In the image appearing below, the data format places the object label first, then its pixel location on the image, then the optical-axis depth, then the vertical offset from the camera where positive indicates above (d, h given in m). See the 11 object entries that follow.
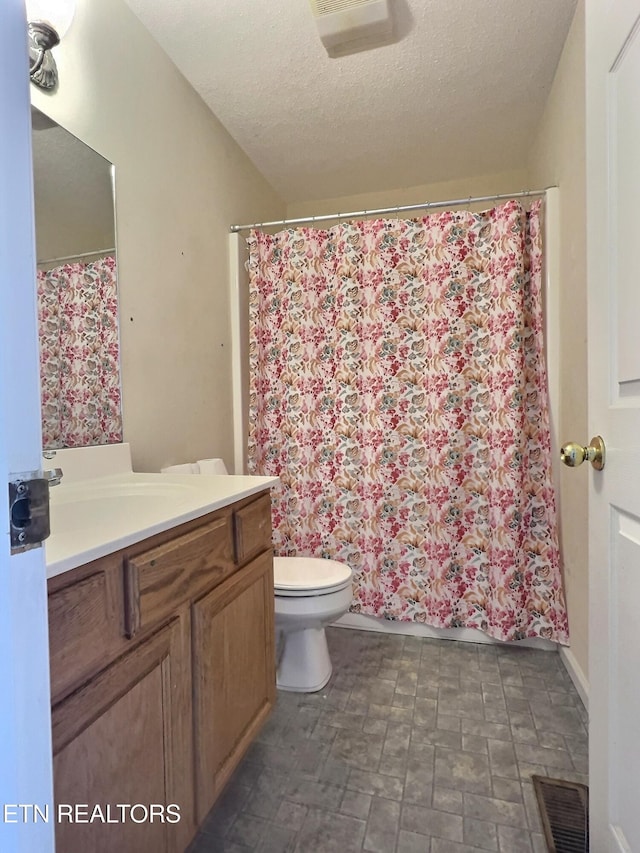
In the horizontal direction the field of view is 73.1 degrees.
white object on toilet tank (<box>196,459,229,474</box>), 1.77 -0.21
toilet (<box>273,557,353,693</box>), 1.55 -0.73
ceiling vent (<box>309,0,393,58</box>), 1.40 +1.32
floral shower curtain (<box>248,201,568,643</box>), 1.86 +0.00
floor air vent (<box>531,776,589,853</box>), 1.03 -1.03
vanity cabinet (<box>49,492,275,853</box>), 0.64 -0.49
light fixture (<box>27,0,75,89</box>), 1.10 +1.00
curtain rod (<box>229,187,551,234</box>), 1.84 +0.93
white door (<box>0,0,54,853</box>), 0.39 -0.02
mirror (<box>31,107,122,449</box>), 1.20 +0.39
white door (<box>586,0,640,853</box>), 0.70 +0.00
